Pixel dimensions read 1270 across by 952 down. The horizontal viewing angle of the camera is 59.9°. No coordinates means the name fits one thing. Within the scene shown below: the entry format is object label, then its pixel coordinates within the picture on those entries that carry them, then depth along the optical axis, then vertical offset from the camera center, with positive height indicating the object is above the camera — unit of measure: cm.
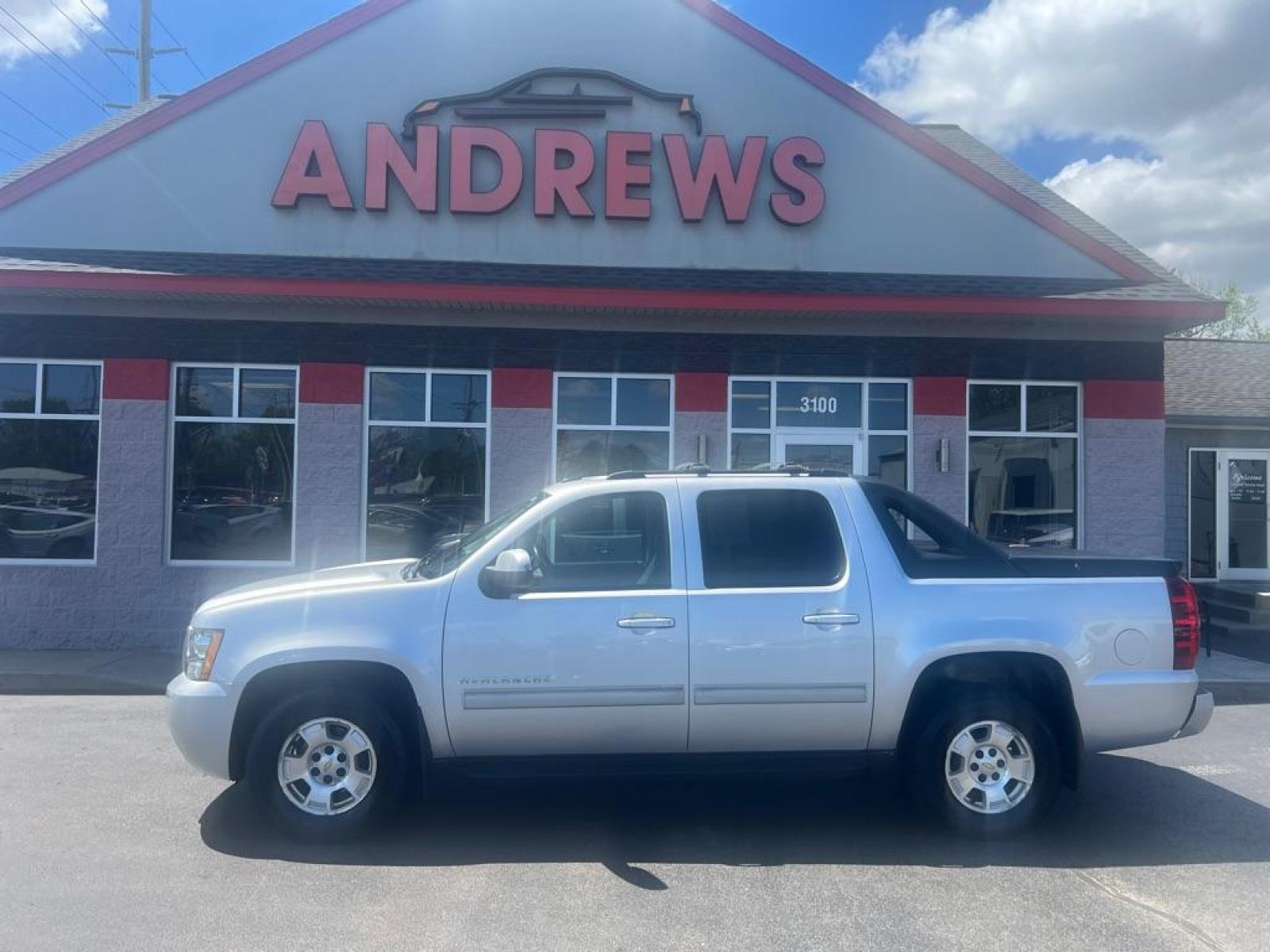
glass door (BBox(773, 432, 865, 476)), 1218 +60
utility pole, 2555 +1015
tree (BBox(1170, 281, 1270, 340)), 4441 +786
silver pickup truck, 565 -86
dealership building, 1181 +190
